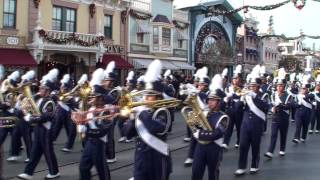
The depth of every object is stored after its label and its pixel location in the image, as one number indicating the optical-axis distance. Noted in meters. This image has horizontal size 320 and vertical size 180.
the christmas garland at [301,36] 24.20
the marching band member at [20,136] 10.51
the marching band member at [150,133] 6.43
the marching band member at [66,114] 12.09
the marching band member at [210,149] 7.29
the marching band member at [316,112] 16.41
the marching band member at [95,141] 7.20
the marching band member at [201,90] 10.38
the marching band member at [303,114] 14.28
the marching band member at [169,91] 13.25
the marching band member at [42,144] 8.62
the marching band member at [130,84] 13.46
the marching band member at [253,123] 9.66
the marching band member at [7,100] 9.48
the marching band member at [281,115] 11.41
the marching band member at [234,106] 11.82
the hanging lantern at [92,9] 28.14
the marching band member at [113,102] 10.32
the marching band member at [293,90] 12.59
